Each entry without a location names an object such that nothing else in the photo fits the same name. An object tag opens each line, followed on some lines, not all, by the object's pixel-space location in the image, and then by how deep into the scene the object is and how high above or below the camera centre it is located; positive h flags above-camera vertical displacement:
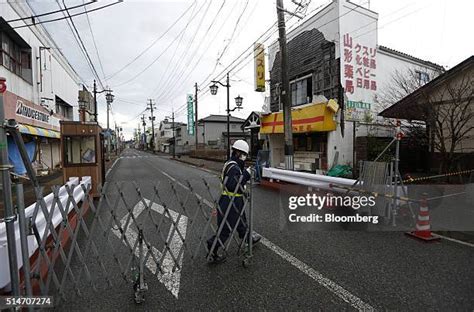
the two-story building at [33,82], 10.66 +3.64
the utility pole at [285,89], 10.05 +2.26
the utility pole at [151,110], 60.39 +8.83
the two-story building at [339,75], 12.30 +3.61
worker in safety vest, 3.92 -0.82
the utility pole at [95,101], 23.62 +4.58
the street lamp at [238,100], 19.45 +3.50
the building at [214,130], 45.19 +2.99
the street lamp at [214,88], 19.39 +4.42
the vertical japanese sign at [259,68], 15.08 +4.60
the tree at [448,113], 8.56 +1.08
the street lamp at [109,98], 34.38 +6.78
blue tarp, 9.93 -0.34
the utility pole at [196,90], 32.12 +7.02
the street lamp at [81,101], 22.94 +4.44
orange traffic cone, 4.76 -1.50
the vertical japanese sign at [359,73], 12.33 +3.54
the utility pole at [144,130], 81.45 +6.19
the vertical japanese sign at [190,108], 35.44 +5.36
